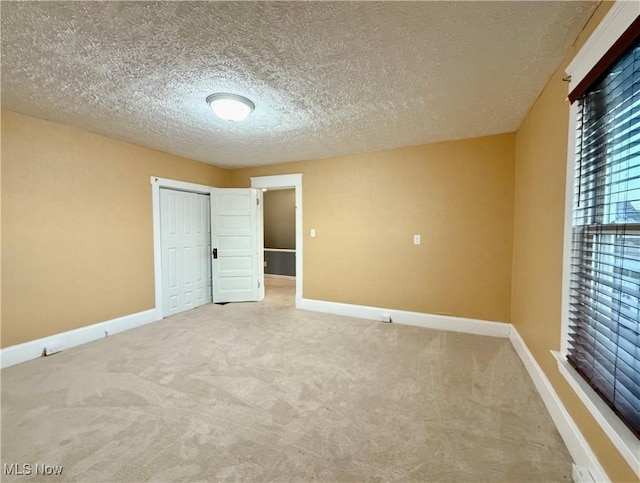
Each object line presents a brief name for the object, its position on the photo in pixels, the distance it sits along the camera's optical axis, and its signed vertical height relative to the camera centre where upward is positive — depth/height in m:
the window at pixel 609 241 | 1.13 -0.05
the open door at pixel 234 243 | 4.73 -0.21
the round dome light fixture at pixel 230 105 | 2.21 +1.04
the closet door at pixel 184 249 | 4.04 -0.30
